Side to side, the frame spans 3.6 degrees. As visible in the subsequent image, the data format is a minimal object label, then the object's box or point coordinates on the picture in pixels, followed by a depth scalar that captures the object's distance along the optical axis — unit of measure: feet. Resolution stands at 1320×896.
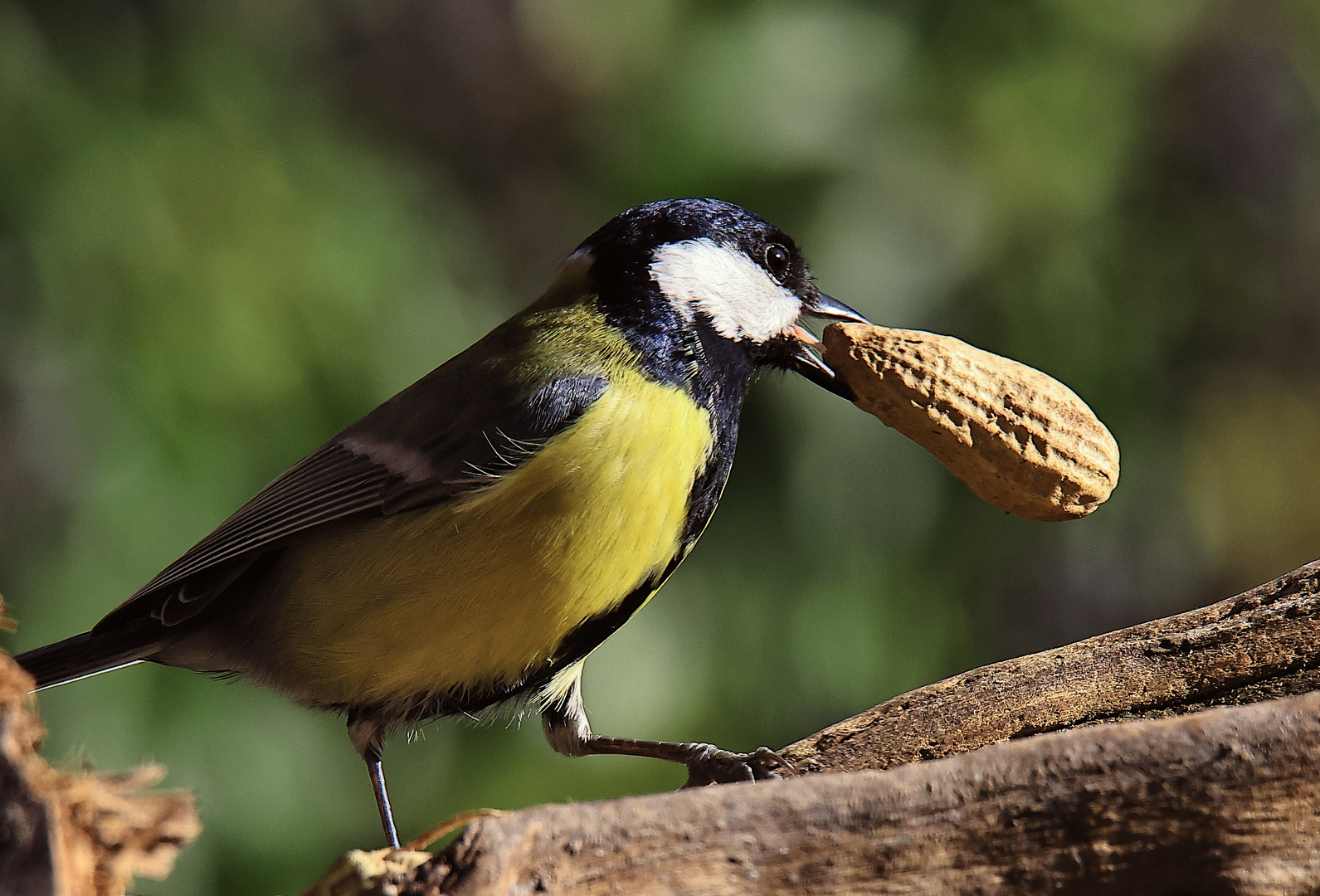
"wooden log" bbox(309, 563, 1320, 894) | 6.67
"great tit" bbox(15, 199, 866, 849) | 6.81
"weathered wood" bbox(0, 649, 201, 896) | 6.15
